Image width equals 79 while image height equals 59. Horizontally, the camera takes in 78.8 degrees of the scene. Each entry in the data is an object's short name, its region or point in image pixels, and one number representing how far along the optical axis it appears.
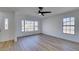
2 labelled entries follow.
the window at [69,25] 3.80
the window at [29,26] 5.65
